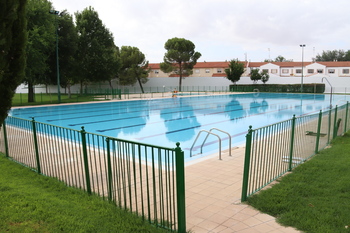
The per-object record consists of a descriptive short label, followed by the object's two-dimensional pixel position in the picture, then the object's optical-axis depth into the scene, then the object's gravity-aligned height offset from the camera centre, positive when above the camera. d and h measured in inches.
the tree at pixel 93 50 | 1270.9 +159.4
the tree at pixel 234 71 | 1830.7 +68.6
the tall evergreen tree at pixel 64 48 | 1092.5 +144.7
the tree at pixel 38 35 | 863.1 +157.6
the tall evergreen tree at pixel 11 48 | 126.6 +18.3
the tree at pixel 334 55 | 3329.2 +293.5
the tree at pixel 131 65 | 1815.9 +120.0
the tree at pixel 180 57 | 1925.1 +174.7
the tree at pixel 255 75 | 1830.7 +38.1
